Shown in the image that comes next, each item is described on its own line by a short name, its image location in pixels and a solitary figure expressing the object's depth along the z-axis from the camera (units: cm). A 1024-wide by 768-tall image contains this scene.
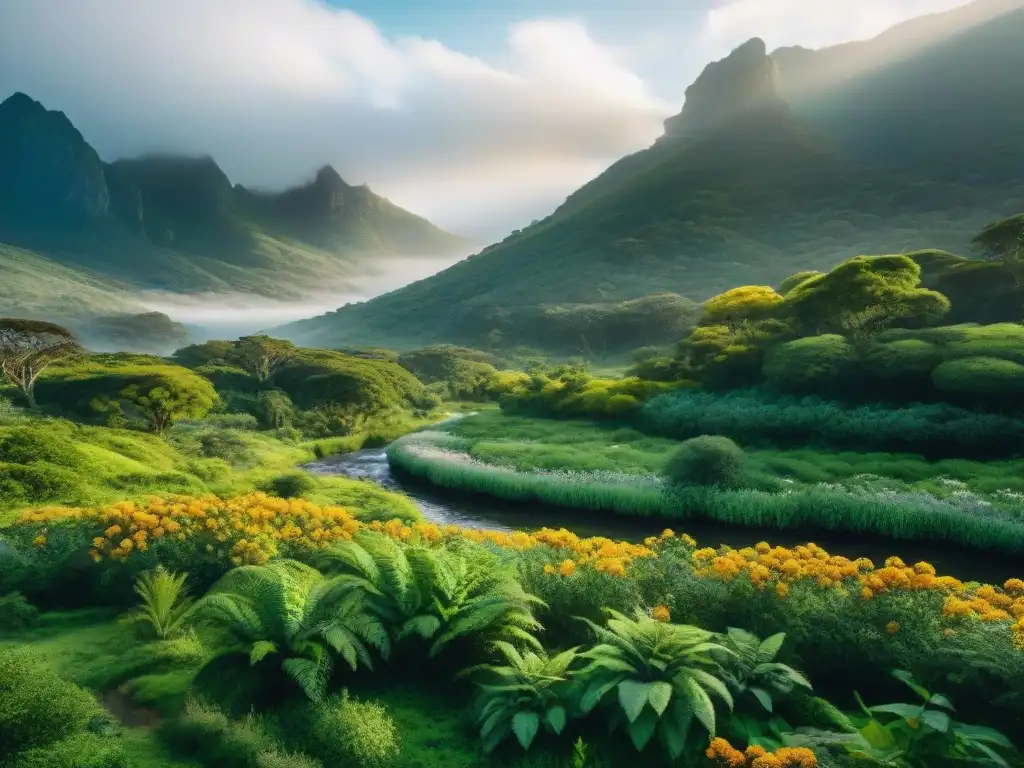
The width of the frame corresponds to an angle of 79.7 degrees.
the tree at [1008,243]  3484
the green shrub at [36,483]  1289
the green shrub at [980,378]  2154
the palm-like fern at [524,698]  490
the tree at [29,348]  2819
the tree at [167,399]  2540
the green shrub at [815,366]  2552
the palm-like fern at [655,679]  464
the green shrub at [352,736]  490
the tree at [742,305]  3416
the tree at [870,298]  2900
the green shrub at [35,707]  442
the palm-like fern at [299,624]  539
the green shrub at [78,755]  427
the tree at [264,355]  4375
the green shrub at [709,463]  1786
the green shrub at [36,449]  1424
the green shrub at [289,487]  1487
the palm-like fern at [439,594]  595
